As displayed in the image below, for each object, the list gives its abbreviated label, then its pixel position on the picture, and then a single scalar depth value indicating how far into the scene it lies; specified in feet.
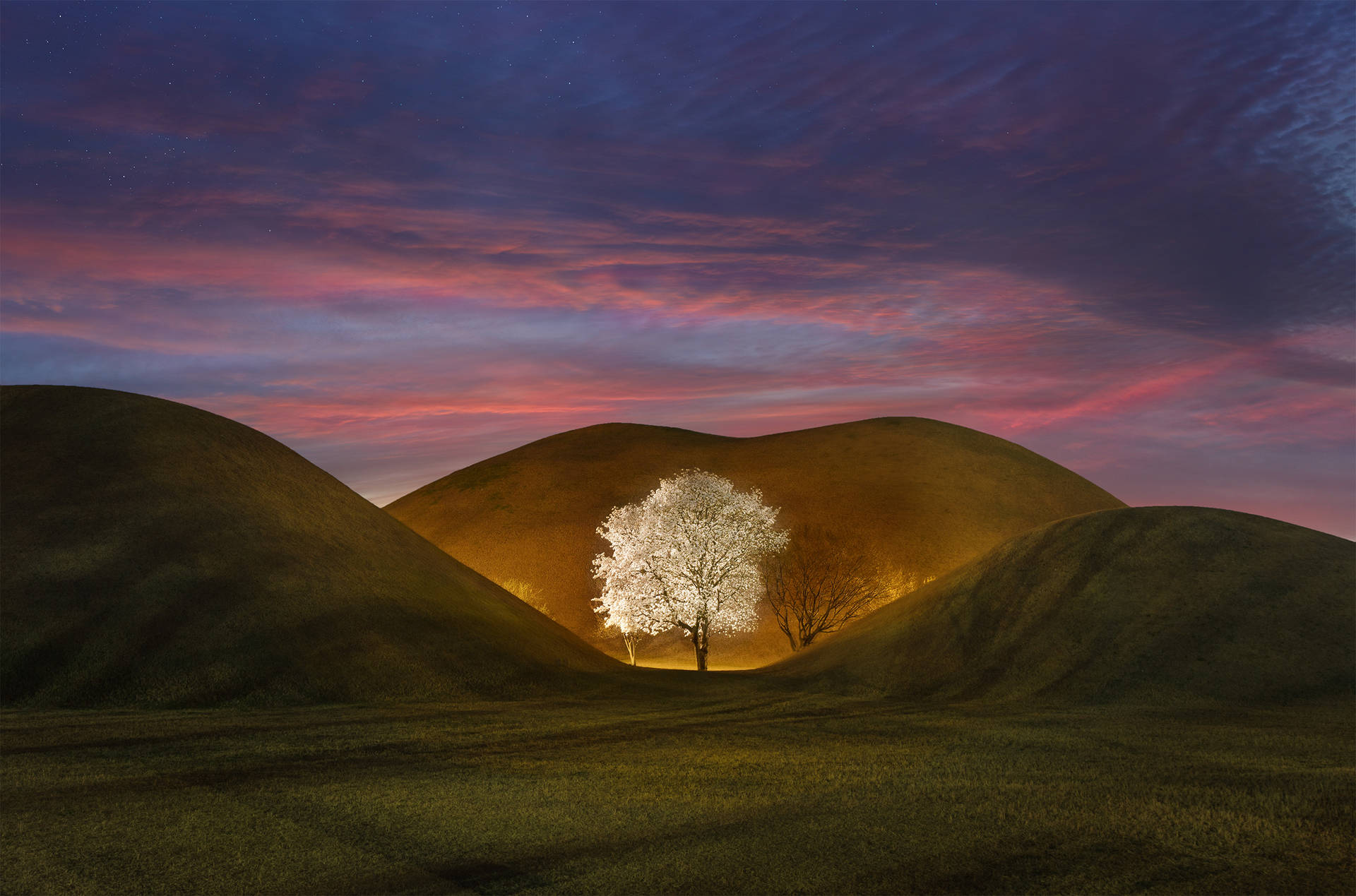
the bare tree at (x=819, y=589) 257.55
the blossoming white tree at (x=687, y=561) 209.67
